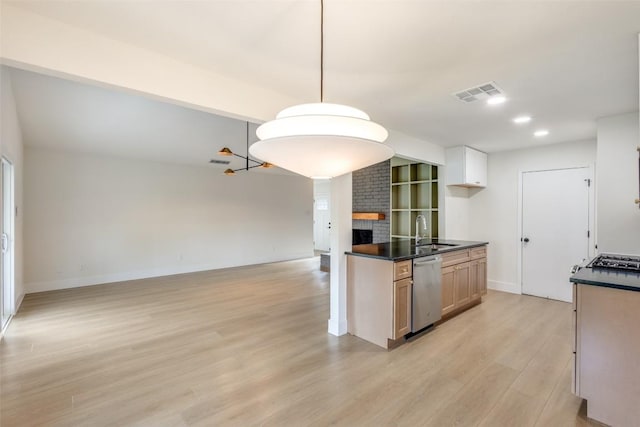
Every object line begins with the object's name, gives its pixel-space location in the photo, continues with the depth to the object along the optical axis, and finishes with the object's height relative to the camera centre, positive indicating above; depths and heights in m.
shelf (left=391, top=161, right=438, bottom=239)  5.25 +0.31
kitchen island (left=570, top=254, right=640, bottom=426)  1.82 -0.86
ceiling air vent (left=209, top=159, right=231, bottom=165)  6.80 +1.21
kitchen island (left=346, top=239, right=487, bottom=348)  2.97 -0.82
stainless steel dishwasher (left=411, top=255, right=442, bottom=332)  3.14 -0.88
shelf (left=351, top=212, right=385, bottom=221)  6.10 -0.06
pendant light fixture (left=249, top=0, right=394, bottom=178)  1.13 +0.28
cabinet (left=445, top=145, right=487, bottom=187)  4.75 +0.78
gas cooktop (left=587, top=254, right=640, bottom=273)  2.28 -0.42
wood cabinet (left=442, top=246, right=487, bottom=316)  3.68 -0.88
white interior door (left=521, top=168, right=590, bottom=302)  4.39 -0.23
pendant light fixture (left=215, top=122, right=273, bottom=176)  5.72 +1.21
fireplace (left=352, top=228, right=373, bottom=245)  6.50 -0.53
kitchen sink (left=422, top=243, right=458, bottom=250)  3.79 -0.43
